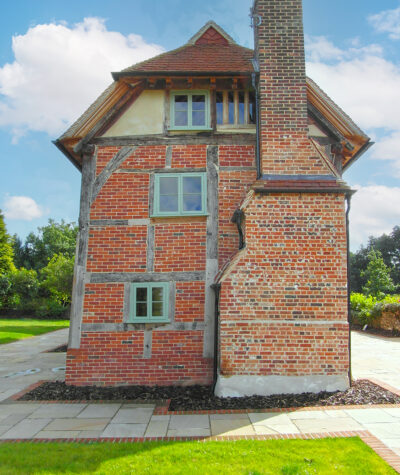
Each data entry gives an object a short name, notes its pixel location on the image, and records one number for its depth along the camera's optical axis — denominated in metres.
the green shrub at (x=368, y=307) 18.09
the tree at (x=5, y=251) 41.19
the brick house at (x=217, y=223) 7.04
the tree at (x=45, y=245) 51.77
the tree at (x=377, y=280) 32.38
